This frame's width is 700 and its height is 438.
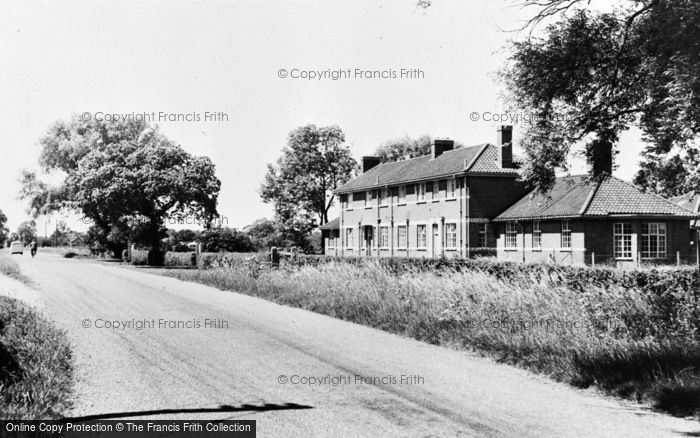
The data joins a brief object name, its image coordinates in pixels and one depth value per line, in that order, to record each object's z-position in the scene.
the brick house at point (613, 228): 38.81
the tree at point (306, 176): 70.06
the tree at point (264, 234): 66.81
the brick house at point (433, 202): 47.41
